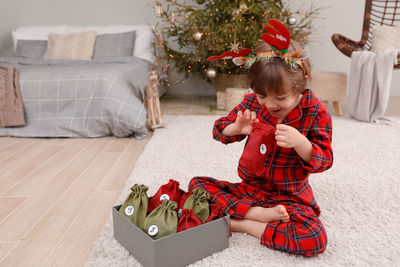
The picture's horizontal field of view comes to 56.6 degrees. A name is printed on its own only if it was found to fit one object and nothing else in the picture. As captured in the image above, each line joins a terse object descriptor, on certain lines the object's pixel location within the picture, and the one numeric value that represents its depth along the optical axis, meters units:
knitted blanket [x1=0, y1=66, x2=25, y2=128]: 2.35
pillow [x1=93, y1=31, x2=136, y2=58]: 3.30
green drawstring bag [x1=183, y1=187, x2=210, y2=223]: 1.06
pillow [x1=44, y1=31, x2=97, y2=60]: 3.28
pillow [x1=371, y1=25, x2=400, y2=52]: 2.90
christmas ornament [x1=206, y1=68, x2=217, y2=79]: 3.04
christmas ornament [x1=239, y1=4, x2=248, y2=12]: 2.92
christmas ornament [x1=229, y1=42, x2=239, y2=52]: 2.80
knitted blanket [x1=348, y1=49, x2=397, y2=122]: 2.62
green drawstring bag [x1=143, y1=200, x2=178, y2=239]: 0.97
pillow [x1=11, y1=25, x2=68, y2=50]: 3.59
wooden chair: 2.98
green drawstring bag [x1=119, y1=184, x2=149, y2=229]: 1.05
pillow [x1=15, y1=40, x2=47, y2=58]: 3.37
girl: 0.97
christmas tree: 2.98
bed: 2.32
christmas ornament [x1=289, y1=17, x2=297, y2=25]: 3.06
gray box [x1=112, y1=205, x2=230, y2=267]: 0.94
